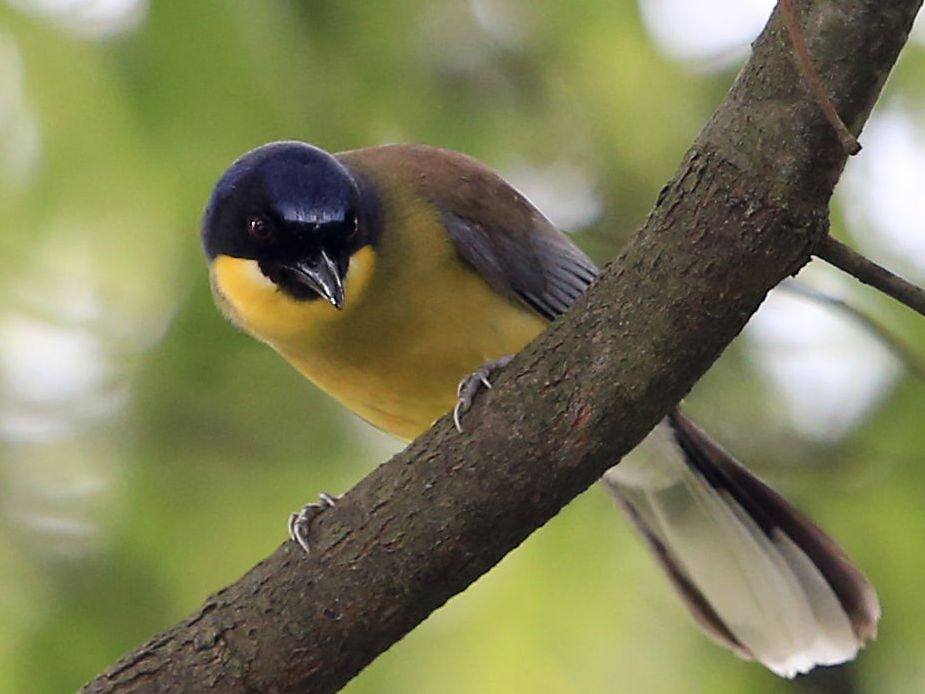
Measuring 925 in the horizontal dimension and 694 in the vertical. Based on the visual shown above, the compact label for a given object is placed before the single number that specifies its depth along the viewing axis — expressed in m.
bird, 7.84
